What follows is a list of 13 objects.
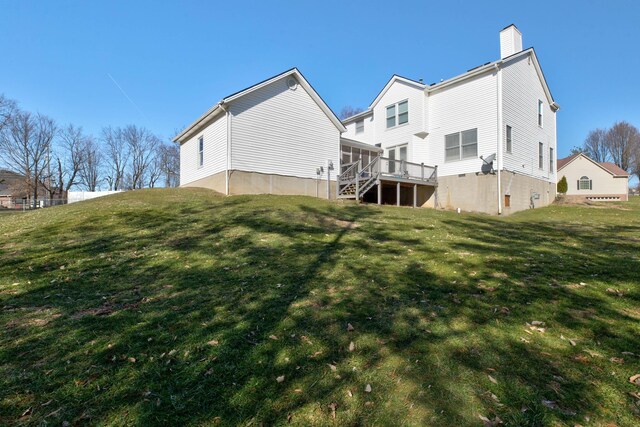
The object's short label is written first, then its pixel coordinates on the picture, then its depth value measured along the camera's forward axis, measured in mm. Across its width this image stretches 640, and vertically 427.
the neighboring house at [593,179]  35322
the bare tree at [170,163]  54469
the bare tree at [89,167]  53250
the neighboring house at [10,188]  46978
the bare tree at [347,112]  50375
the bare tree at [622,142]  55500
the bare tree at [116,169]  55500
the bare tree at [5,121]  38281
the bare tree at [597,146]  59147
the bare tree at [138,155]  55719
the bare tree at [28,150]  43969
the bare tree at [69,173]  50688
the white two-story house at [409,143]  17078
